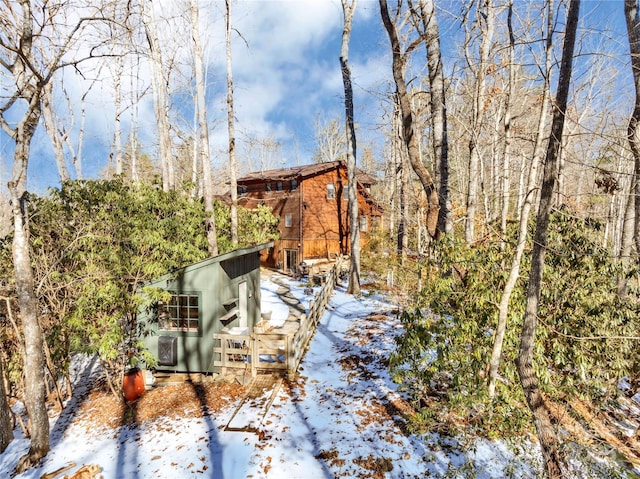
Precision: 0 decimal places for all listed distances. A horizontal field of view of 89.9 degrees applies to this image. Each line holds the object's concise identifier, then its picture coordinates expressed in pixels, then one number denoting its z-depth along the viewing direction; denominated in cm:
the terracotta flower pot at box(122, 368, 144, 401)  800
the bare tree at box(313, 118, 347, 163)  4066
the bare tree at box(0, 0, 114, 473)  586
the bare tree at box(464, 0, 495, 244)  798
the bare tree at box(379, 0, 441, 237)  695
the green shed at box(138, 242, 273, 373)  883
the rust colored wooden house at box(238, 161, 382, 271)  2438
